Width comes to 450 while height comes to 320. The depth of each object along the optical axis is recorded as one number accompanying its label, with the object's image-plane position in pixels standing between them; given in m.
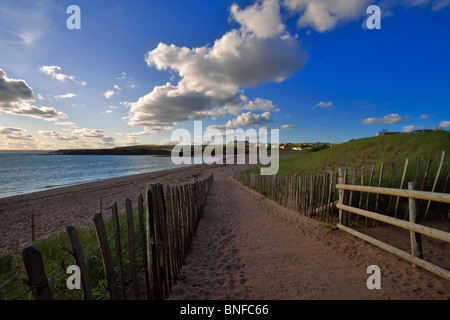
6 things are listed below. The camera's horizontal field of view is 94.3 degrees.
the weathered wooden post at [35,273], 1.28
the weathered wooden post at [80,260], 1.62
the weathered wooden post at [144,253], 2.62
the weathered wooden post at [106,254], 1.92
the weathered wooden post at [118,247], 2.21
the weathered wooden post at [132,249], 2.38
